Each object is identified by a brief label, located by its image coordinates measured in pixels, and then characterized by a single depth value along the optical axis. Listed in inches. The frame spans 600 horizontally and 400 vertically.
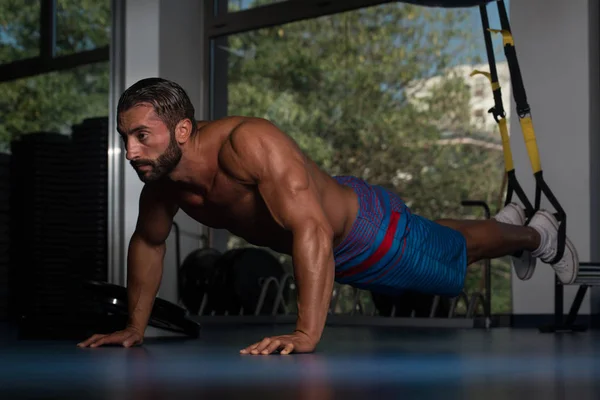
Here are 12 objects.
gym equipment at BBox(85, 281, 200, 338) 112.4
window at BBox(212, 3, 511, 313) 214.2
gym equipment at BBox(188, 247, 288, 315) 204.2
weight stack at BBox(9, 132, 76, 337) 210.5
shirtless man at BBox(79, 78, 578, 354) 90.1
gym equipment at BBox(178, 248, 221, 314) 208.7
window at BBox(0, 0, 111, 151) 198.7
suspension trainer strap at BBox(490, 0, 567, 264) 141.9
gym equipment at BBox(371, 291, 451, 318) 191.0
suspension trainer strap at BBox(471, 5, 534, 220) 149.3
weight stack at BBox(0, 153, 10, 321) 228.4
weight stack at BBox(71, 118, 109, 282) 198.1
